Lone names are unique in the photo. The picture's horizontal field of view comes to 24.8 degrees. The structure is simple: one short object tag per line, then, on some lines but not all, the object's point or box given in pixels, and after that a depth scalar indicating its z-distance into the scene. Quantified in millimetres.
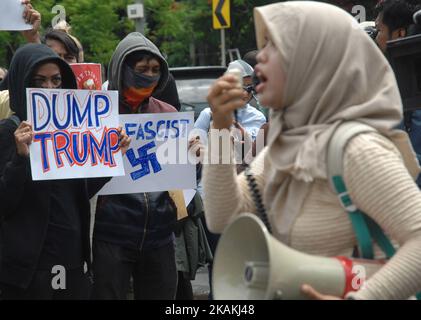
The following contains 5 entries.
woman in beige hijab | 2840
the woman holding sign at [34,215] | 4879
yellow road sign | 18141
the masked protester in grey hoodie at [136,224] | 5320
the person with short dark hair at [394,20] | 6363
